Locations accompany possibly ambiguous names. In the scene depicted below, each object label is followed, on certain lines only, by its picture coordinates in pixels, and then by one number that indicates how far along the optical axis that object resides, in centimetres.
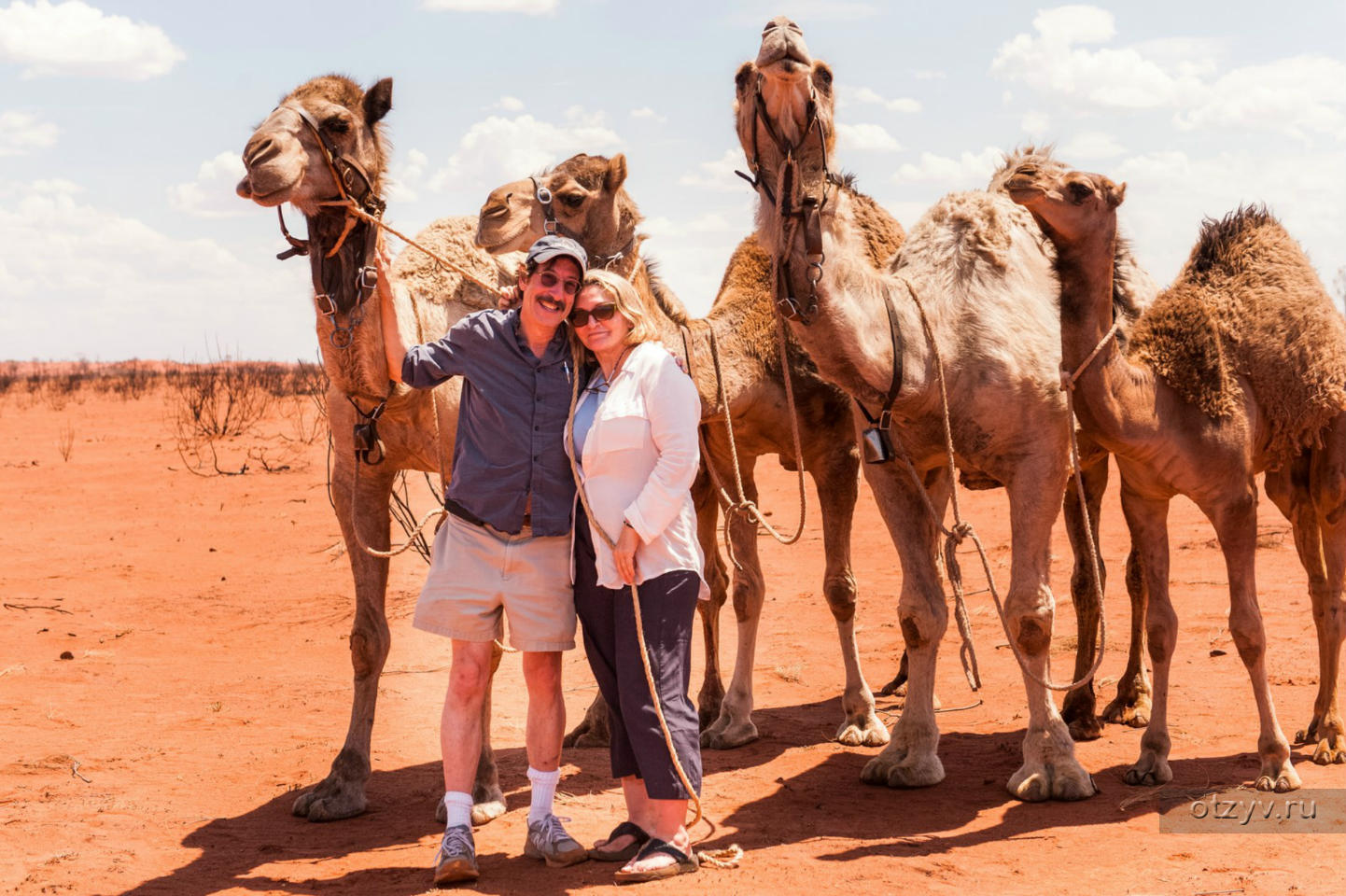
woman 482
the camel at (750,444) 706
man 498
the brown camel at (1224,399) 568
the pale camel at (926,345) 542
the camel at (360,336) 527
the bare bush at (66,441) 2200
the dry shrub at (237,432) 2047
